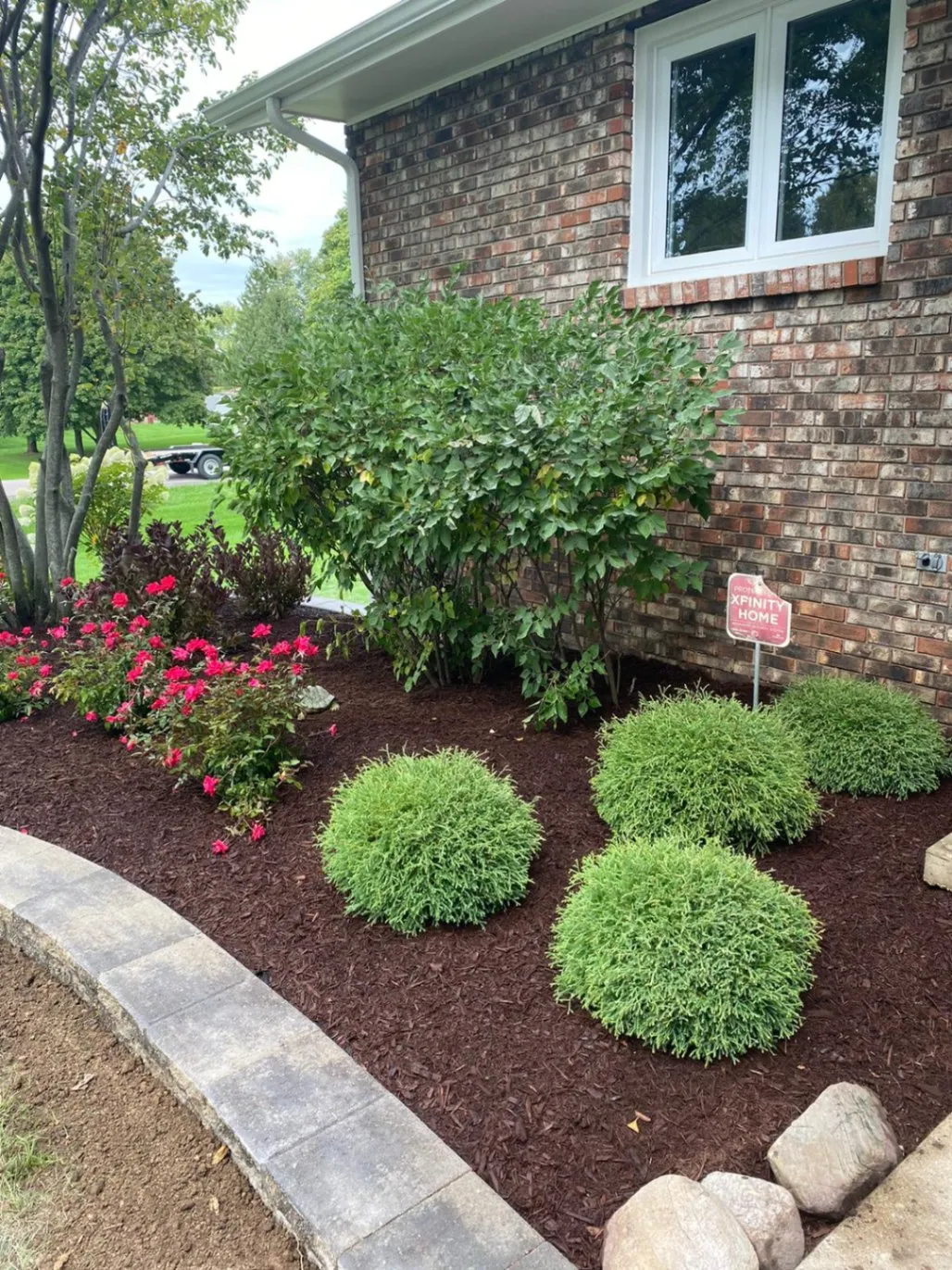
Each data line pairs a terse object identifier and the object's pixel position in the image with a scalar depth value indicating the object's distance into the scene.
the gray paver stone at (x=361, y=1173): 1.69
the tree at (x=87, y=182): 5.79
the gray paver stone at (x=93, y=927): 2.54
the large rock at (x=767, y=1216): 1.65
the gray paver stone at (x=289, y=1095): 1.90
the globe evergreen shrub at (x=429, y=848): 2.64
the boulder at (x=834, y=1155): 1.75
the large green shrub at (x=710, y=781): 2.92
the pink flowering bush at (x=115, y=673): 4.15
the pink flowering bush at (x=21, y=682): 4.63
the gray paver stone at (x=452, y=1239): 1.60
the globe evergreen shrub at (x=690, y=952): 2.12
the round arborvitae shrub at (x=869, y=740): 3.38
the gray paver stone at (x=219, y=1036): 2.09
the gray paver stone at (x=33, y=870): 2.91
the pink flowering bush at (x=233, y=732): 3.48
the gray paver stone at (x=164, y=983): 2.31
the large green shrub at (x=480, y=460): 3.65
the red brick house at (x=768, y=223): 3.64
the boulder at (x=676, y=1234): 1.57
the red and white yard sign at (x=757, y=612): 3.32
